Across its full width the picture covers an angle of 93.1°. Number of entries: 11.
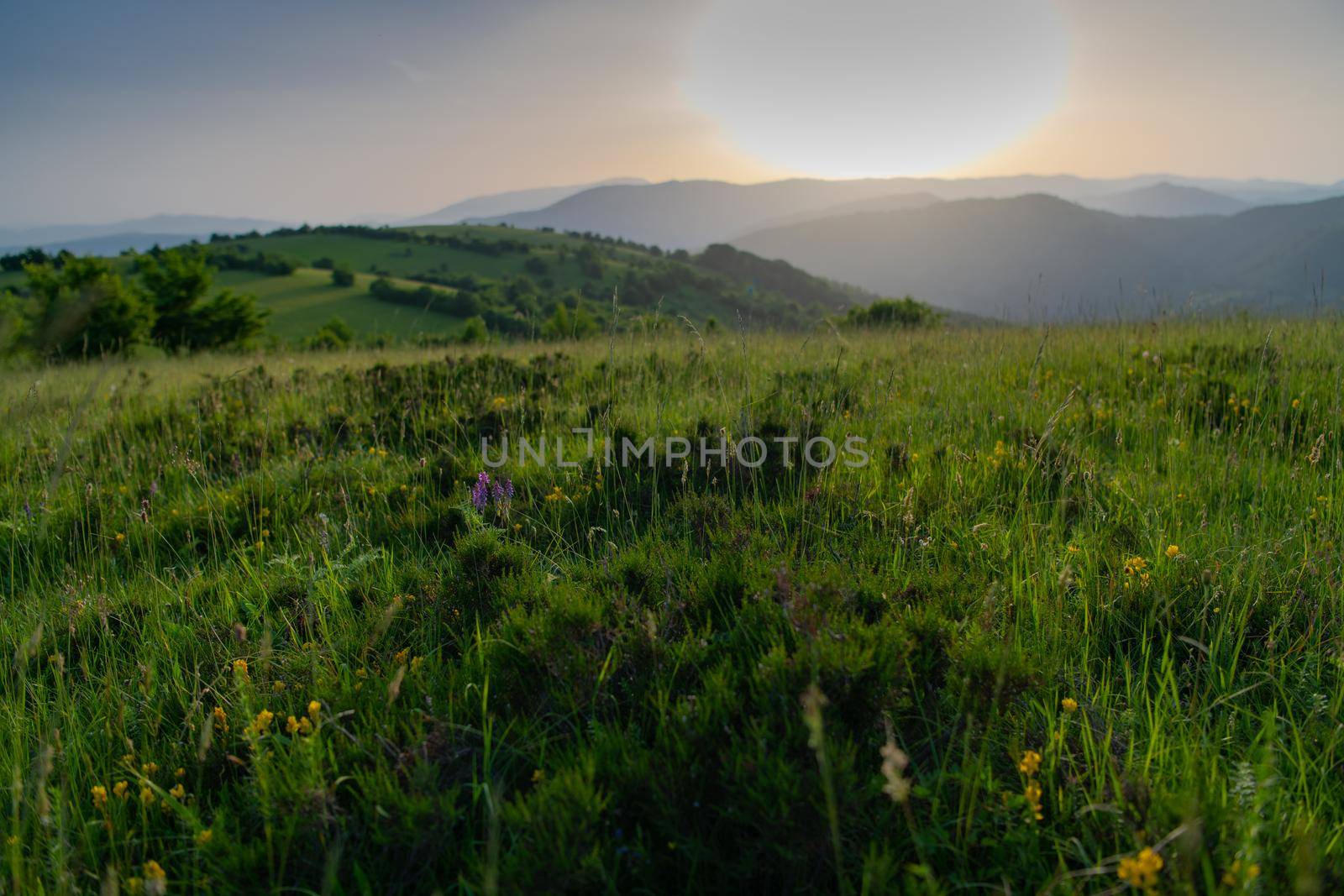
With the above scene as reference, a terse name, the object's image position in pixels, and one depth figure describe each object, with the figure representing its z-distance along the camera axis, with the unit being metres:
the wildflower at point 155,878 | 1.20
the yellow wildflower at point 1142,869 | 1.17
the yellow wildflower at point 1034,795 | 1.46
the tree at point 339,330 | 46.91
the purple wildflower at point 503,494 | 3.18
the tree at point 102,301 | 27.02
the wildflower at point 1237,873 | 1.13
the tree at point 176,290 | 30.59
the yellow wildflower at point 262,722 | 1.78
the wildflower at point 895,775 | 1.06
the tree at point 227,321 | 33.22
